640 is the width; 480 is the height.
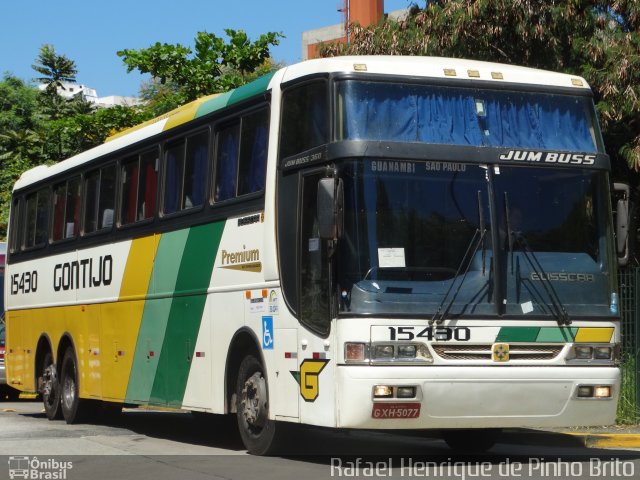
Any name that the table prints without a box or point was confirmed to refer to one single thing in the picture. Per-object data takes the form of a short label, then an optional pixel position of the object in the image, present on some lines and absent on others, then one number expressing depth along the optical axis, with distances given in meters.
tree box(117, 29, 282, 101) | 31.83
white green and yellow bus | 10.79
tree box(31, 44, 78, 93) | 47.75
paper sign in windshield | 10.80
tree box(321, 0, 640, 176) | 19.61
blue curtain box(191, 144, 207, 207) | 13.84
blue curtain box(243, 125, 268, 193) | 12.35
